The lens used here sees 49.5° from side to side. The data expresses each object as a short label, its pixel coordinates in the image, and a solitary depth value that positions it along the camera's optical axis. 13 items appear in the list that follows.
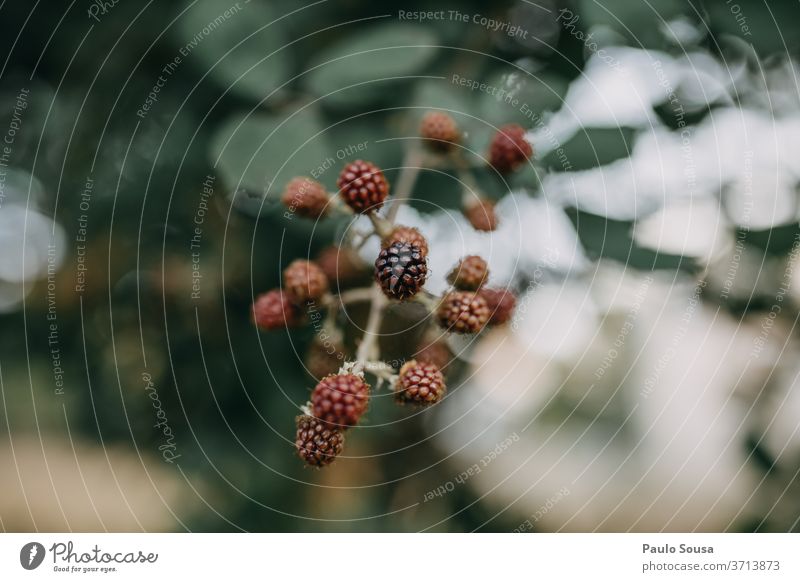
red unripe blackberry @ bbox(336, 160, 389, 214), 0.20
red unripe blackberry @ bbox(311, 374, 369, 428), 0.19
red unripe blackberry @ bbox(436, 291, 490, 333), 0.20
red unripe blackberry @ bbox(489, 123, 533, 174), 0.22
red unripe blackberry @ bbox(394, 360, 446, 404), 0.20
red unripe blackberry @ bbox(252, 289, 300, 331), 0.21
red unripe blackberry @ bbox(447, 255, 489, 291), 0.21
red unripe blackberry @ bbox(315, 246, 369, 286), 0.22
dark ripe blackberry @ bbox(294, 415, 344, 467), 0.20
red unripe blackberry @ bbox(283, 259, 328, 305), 0.20
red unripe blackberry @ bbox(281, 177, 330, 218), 0.21
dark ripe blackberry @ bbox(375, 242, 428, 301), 0.19
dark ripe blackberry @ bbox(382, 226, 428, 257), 0.20
